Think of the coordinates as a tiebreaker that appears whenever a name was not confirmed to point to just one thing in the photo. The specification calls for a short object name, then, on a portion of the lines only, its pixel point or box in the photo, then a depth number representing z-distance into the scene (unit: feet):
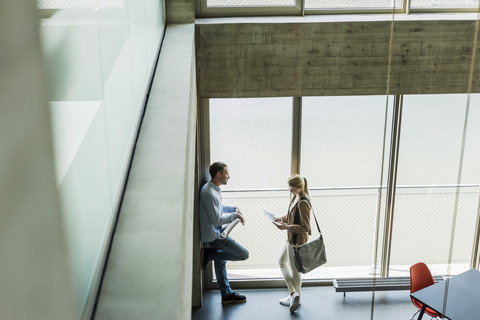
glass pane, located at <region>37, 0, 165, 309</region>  4.13
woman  19.45
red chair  19.56
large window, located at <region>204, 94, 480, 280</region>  20.75
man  19.38
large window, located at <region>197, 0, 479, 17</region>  19.56
